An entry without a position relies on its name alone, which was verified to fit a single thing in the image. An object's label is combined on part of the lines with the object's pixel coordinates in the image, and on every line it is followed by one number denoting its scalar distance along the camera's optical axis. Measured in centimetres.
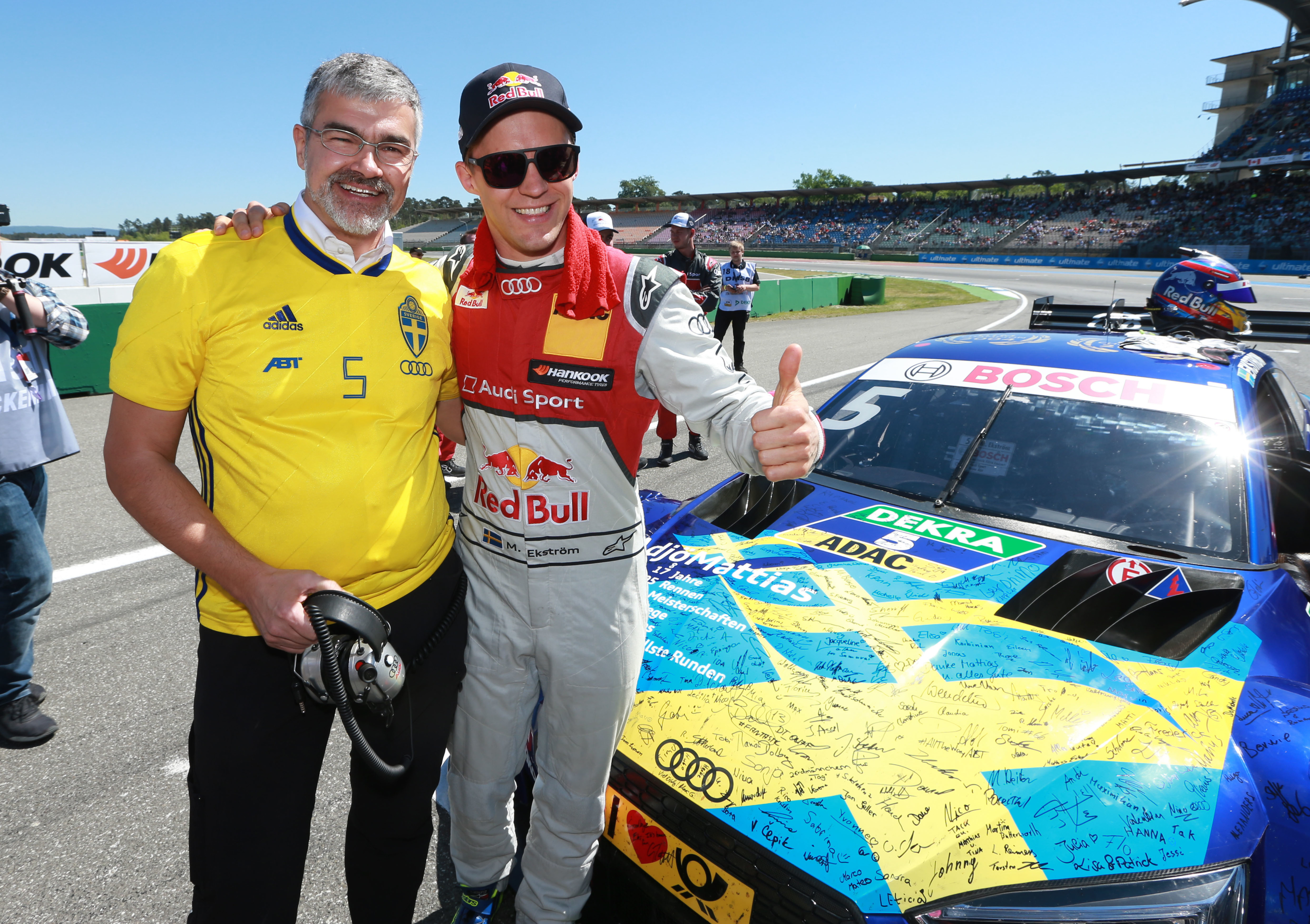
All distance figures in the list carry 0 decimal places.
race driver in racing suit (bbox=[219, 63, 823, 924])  159
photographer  254
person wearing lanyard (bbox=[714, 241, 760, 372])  907
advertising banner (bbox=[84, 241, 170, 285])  970
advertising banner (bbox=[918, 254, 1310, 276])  3397
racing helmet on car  422
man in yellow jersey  138
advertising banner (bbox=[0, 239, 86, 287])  866
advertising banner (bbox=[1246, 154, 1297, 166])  4497
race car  134
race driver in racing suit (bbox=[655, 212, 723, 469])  733
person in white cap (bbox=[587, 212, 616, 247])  654
